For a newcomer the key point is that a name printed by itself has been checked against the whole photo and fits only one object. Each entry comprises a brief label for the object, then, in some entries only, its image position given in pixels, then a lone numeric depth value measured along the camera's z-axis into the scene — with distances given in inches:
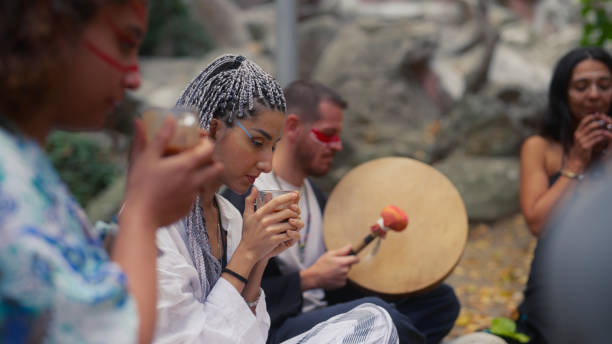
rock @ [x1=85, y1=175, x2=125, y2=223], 270.1
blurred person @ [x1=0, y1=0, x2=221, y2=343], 39.9
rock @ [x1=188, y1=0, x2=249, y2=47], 509.4
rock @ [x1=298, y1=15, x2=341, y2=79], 412.2
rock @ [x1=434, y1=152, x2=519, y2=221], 244.2
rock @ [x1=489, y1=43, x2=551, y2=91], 461.4
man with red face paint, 108.0
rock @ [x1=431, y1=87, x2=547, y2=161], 255.8
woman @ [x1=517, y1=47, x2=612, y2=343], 121.3
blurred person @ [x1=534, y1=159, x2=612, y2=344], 43.1
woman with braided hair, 68.7
